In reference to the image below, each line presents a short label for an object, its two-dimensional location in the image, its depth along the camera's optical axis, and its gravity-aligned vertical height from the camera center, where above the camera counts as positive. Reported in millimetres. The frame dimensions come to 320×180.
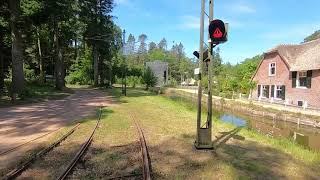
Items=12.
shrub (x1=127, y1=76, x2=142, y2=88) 41955 +435
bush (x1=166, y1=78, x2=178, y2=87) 56880 +93
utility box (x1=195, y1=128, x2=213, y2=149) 6244 -1595
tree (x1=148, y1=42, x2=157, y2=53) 116487 +20102
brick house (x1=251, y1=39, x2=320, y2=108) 19595 +857
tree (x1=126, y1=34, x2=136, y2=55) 111165 +22890
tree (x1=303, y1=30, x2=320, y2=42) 92382 +21172
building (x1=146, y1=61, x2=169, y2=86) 52624 +3601
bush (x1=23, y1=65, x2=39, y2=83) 27312 +897
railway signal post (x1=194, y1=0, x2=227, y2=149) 6155 +187
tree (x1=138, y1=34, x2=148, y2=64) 96054 +16712
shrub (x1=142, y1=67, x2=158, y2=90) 34659 +837
